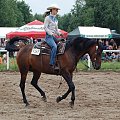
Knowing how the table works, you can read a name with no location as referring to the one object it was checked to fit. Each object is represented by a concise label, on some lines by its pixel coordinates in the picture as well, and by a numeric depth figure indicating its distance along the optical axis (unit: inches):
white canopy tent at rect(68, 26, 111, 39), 1443.2
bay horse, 436.3
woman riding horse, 438.6
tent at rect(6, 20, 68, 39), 1289.4
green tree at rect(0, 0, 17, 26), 2992.1
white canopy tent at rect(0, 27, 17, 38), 1699.6
